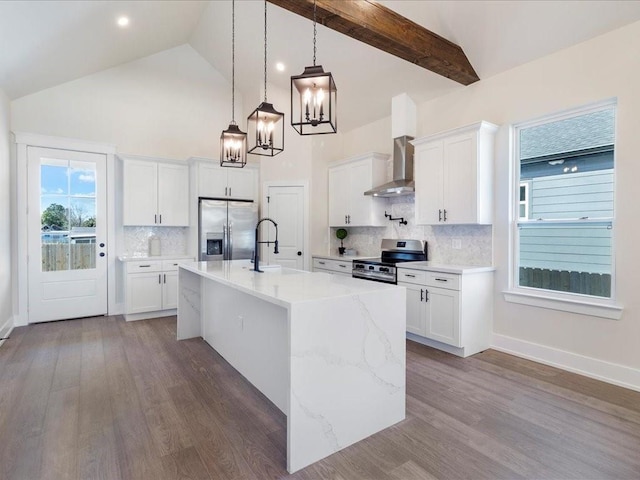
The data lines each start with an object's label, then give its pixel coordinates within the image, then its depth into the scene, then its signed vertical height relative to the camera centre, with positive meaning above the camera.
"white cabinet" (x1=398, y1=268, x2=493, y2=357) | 3.46 -0.81
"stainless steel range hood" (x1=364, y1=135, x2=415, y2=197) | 4.45 +0.91
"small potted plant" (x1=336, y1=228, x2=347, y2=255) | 5.76 -0.01
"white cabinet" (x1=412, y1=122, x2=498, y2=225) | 3.59 +0.67
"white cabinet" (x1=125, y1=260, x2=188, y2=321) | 4.85 -0.81
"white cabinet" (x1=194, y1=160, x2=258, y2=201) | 5.35 +0.87
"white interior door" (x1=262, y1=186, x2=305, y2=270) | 5.72 +0.22
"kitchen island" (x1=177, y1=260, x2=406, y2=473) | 1.83 -0.76
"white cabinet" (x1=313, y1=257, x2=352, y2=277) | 4.86 -0.49
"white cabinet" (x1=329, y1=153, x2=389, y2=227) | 5.00 +0.69
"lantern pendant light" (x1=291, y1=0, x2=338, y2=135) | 2.09 +0.89
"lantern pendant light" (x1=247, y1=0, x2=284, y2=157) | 2.67 +0.90
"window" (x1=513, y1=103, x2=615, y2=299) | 2.99 +0.30
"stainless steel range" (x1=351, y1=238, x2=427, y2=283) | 4.22 -0.35
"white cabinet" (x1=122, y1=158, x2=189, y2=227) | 5.07 +0.63
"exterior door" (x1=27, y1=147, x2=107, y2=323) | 4.63 -0.01
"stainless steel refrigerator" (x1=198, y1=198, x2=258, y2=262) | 5.30 +0.09
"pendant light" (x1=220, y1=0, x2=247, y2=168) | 3.11 +0.83
